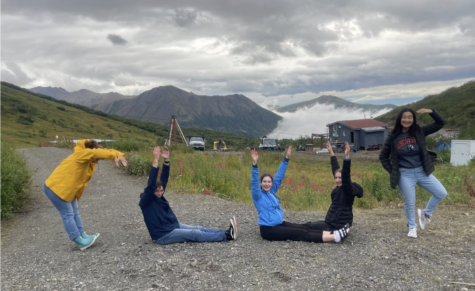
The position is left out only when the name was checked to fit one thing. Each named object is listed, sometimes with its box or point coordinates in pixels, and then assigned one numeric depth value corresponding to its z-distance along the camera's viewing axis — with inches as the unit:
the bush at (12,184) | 343.2
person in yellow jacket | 221.1
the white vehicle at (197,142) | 1428.4
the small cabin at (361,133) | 1843.9
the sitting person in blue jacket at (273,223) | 224.8
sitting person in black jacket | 221.3
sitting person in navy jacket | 233.1
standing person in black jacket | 218.8
